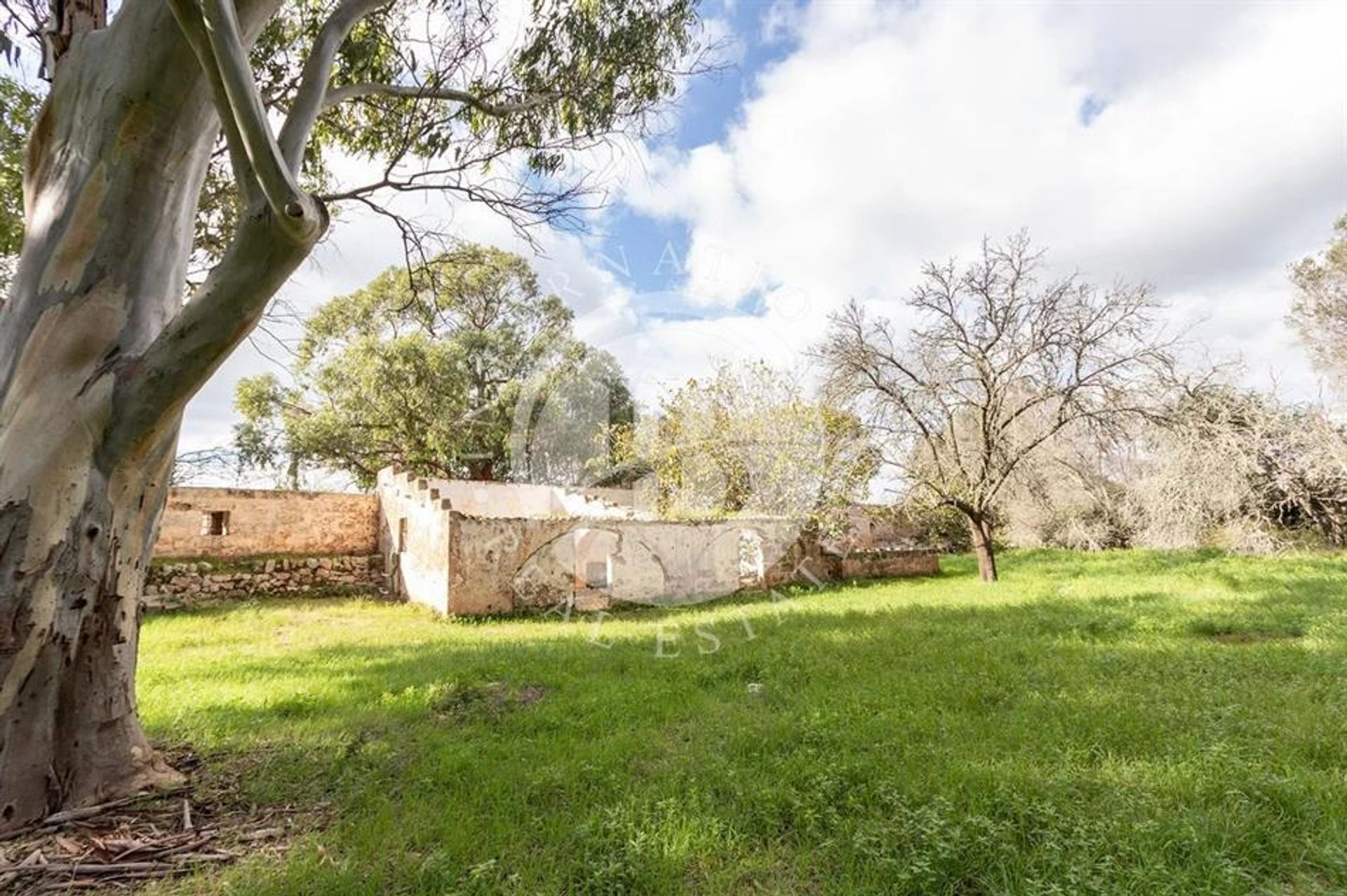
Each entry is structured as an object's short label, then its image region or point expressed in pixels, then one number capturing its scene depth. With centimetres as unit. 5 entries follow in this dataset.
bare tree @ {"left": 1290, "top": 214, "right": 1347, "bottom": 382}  1878
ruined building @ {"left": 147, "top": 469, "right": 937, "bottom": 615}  1095
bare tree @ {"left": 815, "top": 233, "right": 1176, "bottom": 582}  1211
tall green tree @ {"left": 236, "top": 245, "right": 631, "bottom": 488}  2022
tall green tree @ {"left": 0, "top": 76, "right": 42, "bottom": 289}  643
